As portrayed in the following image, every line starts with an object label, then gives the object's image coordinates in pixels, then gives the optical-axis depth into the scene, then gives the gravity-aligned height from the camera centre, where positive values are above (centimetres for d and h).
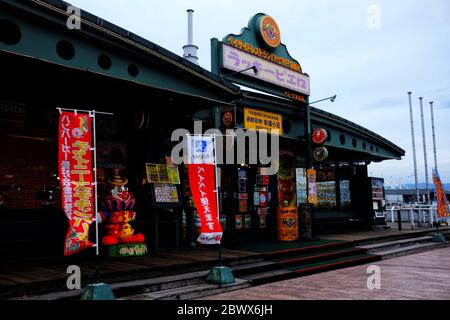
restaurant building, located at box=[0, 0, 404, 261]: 709 +209
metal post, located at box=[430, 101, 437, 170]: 2673 +381
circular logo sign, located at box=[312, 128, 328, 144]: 1277 +192
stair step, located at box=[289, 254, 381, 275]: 845 -156
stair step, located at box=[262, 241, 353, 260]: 908 -132
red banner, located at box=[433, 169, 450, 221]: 1434 -30
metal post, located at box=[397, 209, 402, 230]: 1592 -112
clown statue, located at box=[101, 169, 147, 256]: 843 -44
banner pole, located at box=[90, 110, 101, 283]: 524 -65
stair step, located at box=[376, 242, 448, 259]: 1094 -164
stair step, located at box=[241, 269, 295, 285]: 745 -152
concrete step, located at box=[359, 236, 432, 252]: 1139 -152
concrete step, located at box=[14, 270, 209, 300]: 567 -137
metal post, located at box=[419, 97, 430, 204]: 2687 +317
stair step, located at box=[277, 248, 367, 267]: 877 -144
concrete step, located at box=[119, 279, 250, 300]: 618 -150
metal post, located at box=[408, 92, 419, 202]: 2663 +348
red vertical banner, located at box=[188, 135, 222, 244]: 695 +26
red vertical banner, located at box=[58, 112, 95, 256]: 541 +36
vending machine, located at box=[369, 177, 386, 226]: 1675 -30
